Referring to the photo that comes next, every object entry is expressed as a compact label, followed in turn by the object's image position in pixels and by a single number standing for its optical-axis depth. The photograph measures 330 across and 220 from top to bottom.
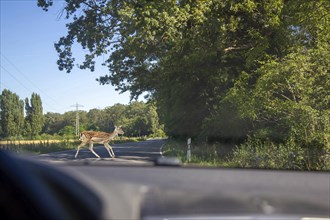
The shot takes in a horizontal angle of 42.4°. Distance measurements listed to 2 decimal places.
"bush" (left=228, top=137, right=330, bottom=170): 12.71
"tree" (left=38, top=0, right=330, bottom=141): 16.91
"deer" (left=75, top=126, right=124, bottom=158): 19.41
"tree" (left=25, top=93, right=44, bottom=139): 84.94
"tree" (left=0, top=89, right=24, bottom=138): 70.25
